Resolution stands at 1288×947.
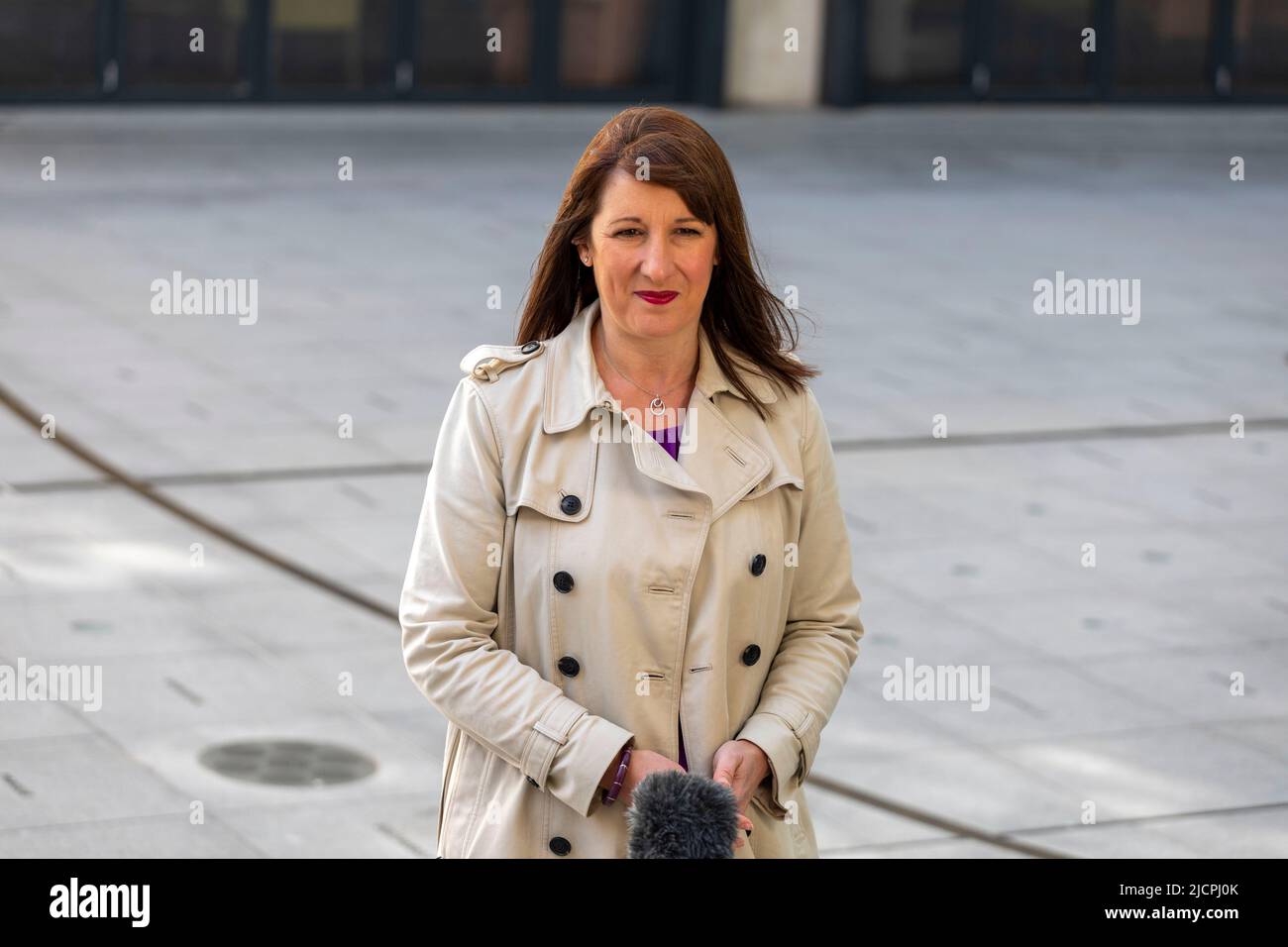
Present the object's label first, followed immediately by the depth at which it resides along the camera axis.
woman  6.92
